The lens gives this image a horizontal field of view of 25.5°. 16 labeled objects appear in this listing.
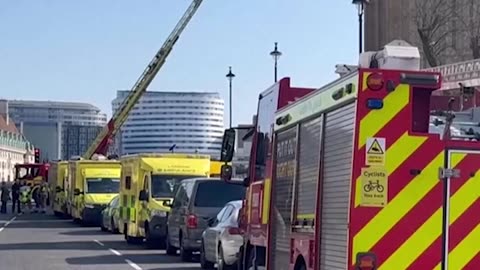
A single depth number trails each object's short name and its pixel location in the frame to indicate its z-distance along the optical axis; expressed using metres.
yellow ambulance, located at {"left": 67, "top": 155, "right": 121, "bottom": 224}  43.03
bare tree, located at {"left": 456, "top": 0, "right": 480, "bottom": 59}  40.25
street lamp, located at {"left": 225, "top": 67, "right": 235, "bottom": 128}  53.56
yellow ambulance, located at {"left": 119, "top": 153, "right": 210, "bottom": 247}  28.00
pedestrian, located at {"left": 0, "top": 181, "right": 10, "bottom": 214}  63.47
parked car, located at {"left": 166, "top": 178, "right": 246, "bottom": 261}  23.38
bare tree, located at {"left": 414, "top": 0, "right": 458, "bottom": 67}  43.75
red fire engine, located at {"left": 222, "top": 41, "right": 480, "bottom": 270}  8.93
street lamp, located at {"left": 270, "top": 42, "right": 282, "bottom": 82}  42.60
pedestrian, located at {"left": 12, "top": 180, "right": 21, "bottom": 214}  64.62
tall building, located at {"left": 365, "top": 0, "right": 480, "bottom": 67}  44.31
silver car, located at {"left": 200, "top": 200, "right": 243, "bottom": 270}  19.36
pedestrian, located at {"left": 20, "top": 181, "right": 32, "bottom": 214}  67.94
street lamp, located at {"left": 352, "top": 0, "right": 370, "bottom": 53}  28.12
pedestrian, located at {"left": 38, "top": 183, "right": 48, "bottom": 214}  65.47
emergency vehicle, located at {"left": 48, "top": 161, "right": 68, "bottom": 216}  51.44
